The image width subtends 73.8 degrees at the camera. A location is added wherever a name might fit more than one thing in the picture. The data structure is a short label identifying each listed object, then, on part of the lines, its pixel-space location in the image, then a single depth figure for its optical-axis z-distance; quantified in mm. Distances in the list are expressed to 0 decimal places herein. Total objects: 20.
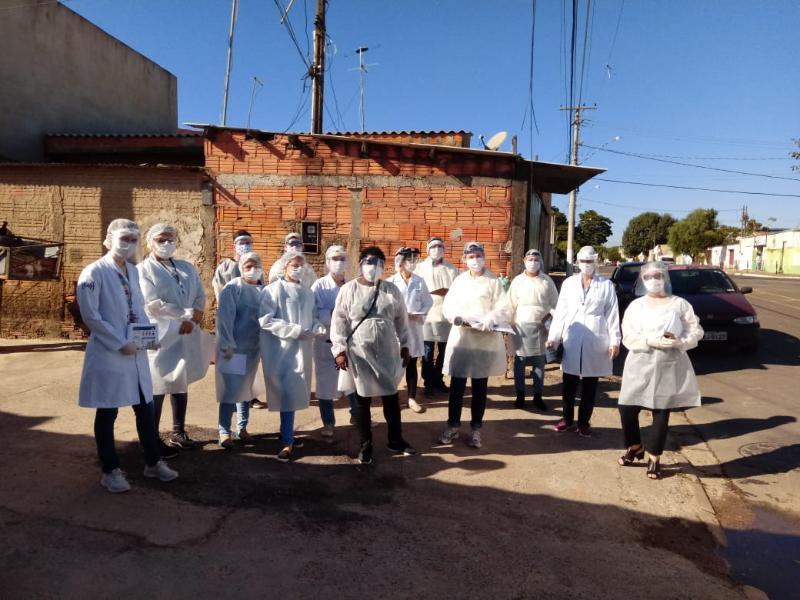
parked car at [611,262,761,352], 8750
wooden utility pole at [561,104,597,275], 23977
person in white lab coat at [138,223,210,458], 4227
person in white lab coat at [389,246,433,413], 5887
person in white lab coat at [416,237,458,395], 6449
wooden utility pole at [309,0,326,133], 11523
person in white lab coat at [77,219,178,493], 3535
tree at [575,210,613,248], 56781
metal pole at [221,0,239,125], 14452
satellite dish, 9228
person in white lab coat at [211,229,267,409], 5719
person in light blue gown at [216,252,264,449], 4457
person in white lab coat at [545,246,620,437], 5094
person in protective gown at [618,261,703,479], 4102
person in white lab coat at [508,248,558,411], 6016
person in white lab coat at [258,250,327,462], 4371
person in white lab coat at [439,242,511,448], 4727
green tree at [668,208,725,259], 54844
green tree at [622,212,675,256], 68375
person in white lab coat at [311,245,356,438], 4871
